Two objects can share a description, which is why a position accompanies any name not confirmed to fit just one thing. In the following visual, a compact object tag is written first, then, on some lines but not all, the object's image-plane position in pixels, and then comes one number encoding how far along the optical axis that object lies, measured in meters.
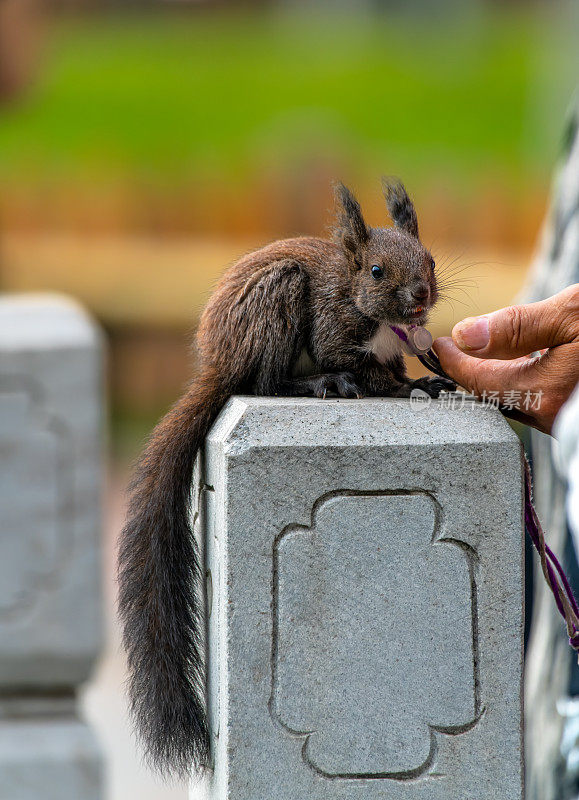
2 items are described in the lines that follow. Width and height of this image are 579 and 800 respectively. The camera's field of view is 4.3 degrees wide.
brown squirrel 4.04
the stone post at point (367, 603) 4.00
